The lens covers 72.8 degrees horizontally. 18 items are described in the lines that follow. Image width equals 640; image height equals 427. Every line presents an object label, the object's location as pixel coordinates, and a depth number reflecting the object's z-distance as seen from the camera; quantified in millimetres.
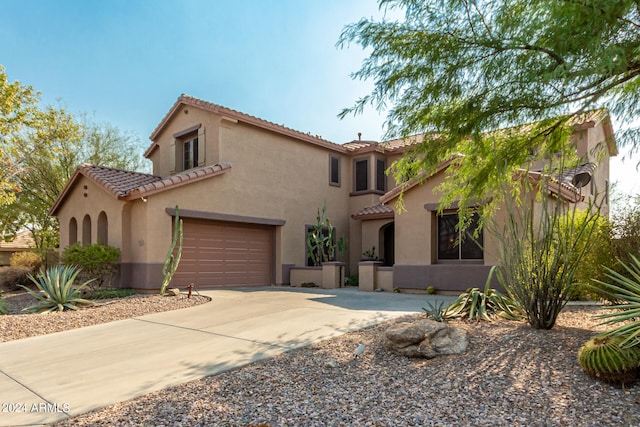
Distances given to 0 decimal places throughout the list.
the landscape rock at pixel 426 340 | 5949
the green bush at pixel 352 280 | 17634
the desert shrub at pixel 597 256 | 7629
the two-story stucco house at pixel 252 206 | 13930
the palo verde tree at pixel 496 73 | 5605
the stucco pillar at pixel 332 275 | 16445
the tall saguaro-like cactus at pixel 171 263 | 13016
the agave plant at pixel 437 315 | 7523
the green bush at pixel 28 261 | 20250
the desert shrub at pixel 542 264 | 6430
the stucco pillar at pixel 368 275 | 15031
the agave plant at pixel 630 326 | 4594
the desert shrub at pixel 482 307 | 7621
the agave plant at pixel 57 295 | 10930
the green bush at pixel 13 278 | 18703
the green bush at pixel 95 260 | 13359
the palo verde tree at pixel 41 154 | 17109
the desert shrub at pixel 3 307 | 10877
